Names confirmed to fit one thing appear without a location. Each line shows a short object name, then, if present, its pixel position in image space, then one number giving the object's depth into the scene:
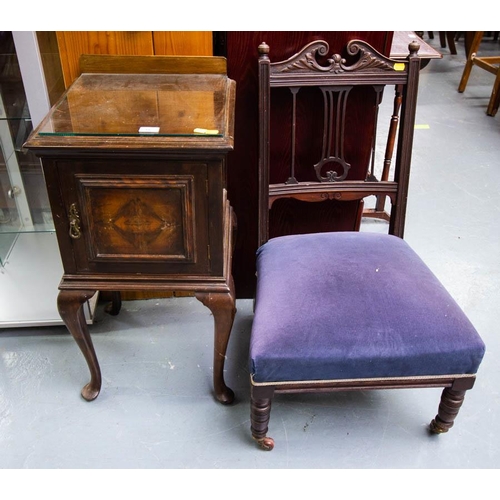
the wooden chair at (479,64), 3.86
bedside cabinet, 1.28
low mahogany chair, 1.39
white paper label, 1.28
